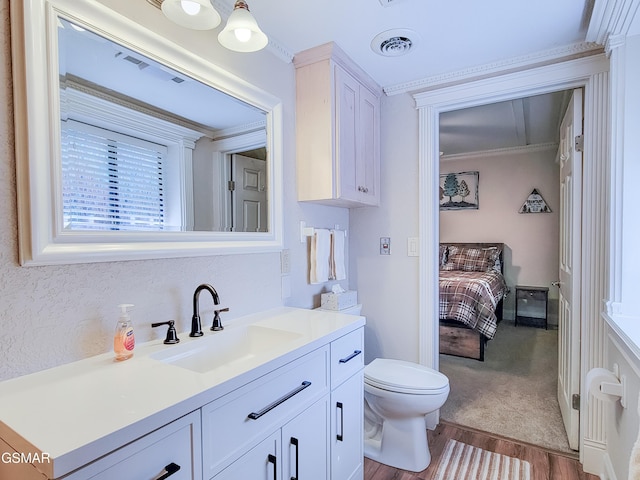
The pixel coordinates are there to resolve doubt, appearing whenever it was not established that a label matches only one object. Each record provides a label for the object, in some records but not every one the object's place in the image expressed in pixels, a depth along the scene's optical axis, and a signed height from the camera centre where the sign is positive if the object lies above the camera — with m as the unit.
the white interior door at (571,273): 1.93 -0.24
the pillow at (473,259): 4.80 -0.38
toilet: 1.81 -0.92
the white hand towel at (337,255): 2.25 -0.14
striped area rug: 1.82 -1.26
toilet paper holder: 1.46 -0.65
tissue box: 2.12 -0.41
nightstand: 4.65 -1.02
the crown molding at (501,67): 1.85 +0.95
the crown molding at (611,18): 1.42 +0.91
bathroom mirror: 0.98 +0.32
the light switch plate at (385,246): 2.42 -0.09
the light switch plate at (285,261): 1.88 -0.15
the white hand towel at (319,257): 2.08 -0.14
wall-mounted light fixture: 1.08 +0.69
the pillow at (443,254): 5.14 -0.33
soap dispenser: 1.09 -0.32
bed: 3.32 -0.79
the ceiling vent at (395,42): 1.73 +0.98
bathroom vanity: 0.70 -0.43
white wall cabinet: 1.88 +0.59
